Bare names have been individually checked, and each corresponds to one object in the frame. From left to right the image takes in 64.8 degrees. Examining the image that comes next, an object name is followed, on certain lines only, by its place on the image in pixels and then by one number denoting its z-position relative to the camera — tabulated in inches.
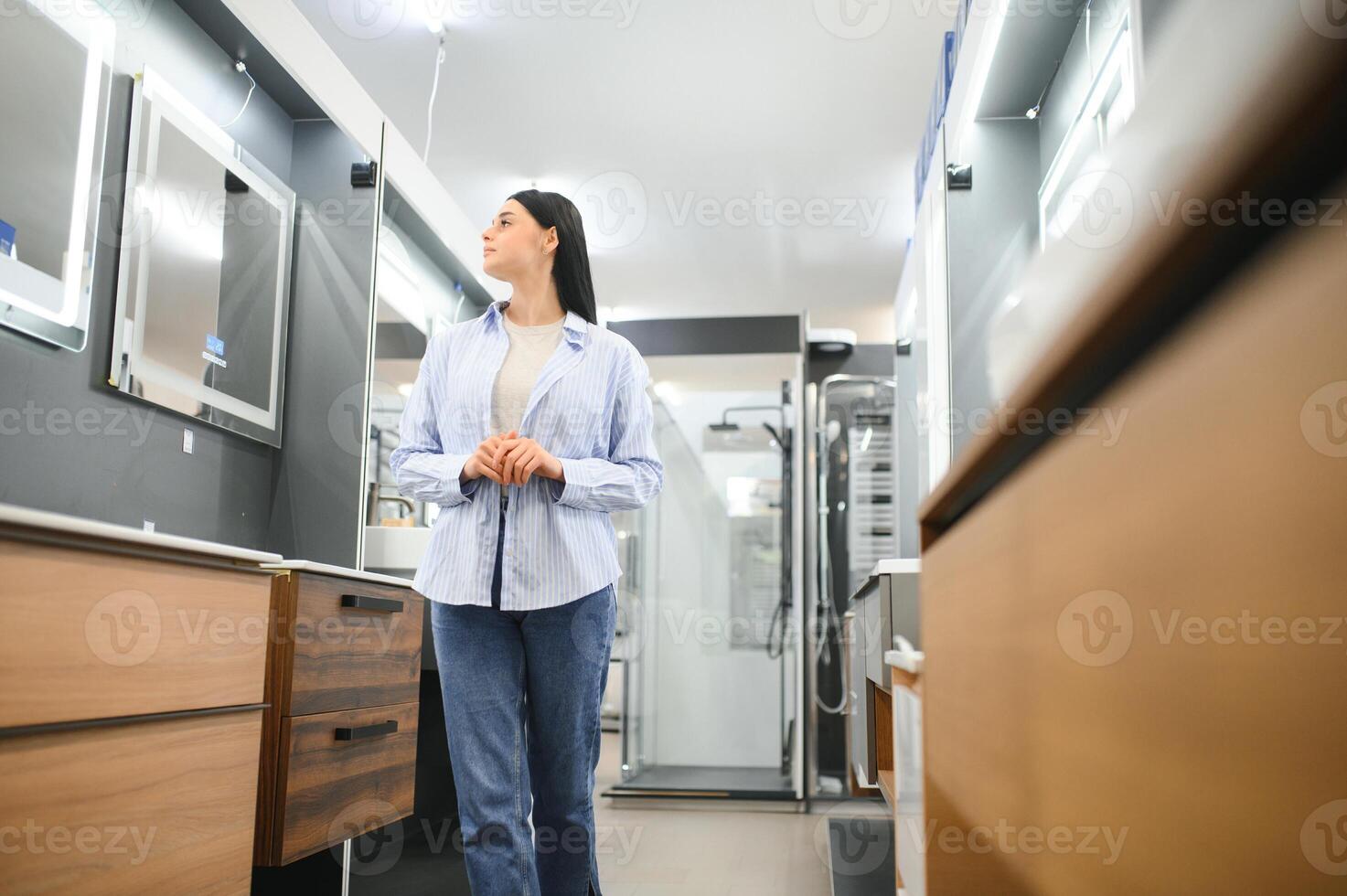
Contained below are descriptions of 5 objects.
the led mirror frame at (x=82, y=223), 73.6
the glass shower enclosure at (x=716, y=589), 216.1
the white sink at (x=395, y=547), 121.3
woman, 68.9
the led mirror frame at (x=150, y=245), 85.4
